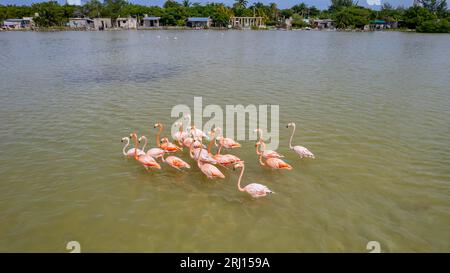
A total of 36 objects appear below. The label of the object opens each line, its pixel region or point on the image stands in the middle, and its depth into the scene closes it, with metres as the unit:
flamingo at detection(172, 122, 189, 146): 11.12
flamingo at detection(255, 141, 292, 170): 9.29
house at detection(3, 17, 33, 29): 100.25
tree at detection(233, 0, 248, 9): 138.41
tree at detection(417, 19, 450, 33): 91.81
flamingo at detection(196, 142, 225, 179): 8.84
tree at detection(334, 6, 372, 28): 114.06
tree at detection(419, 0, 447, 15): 116.00
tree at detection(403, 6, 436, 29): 101.19
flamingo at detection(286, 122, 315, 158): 9.92
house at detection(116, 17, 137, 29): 112.38
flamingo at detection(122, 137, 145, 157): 10.01
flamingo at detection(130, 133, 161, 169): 9.37
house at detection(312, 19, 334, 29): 127.51
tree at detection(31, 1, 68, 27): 100.19
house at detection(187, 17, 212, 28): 114.69
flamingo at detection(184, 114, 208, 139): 11.03
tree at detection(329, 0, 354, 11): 150.50
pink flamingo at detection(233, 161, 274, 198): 7.96
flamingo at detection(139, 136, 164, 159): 9.82
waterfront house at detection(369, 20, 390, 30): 118.85
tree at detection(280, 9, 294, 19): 143.50
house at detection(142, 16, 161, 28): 115.31
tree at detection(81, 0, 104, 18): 113.31
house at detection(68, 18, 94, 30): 106.26
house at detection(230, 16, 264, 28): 128.38
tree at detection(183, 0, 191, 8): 129.60
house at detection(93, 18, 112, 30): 105.62
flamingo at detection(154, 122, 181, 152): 10.41
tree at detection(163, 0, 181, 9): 125.12
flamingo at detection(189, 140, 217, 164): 9.48
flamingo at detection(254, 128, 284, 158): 9.70
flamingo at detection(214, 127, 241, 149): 10.55
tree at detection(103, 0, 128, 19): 113.91
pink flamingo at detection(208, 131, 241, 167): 9.48
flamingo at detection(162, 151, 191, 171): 9.37
